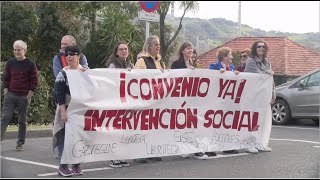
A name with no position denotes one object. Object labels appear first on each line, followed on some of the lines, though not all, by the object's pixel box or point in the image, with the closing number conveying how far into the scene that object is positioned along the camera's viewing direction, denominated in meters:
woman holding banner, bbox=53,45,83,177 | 6.55
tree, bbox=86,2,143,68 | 20.12
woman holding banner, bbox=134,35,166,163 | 7.74
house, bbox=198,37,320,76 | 27.27
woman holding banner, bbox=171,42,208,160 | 8.12
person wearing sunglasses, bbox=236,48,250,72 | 10.57
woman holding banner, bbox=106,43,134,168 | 7.46
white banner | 6.79
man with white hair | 8.25
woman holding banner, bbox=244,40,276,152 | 8.78
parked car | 12.62
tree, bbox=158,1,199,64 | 17.08
